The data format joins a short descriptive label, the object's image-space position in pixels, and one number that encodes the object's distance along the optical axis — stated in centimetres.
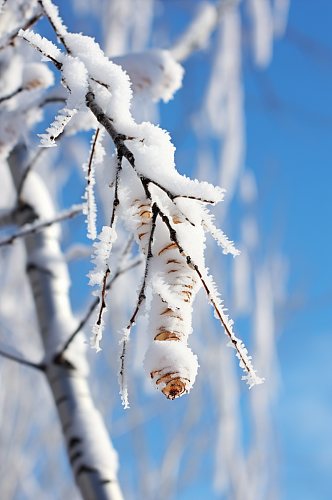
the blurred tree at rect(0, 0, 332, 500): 314
